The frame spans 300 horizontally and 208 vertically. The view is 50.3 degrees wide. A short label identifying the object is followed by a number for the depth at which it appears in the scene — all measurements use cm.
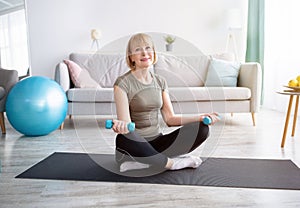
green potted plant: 301
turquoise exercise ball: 255
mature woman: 169
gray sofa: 284
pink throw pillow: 312
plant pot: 321
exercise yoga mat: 163
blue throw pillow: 323
